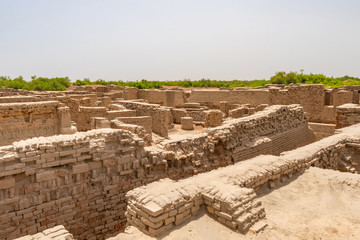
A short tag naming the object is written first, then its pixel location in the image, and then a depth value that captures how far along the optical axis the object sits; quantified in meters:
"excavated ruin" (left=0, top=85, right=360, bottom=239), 4.73
